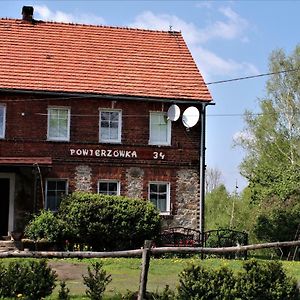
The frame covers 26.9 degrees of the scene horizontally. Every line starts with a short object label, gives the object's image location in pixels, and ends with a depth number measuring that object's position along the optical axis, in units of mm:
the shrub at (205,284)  11164
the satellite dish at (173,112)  25250
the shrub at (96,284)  11508
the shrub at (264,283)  11266
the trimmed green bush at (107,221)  22297
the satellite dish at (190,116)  25281
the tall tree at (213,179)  64494
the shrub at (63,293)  11547
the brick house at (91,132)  24516
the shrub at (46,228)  22033
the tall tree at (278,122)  39844
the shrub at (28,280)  11328
